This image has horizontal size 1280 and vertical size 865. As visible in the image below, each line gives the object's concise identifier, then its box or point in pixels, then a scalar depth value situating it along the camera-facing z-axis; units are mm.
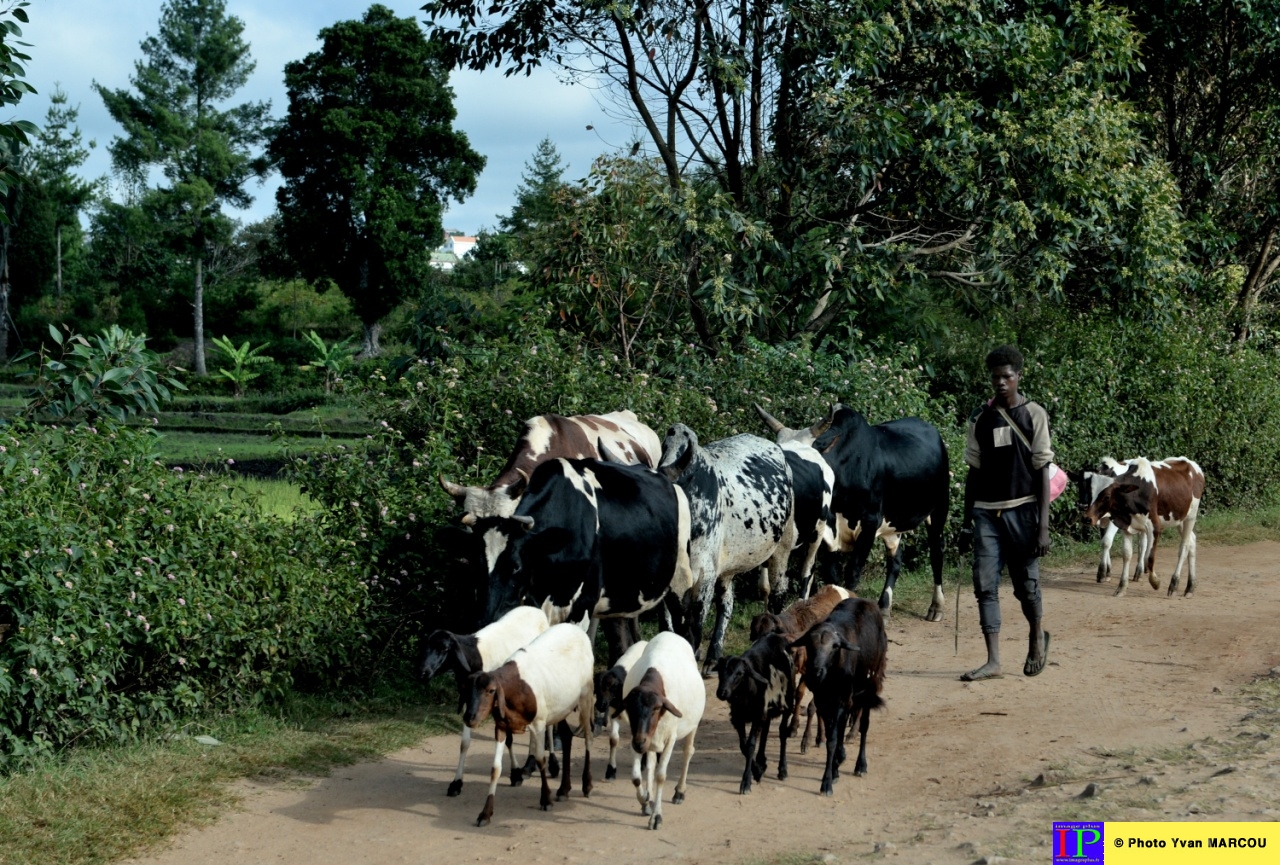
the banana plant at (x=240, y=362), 39234
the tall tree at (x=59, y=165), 47550
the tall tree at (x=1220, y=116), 18266
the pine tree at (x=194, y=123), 46188
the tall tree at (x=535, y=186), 49031
